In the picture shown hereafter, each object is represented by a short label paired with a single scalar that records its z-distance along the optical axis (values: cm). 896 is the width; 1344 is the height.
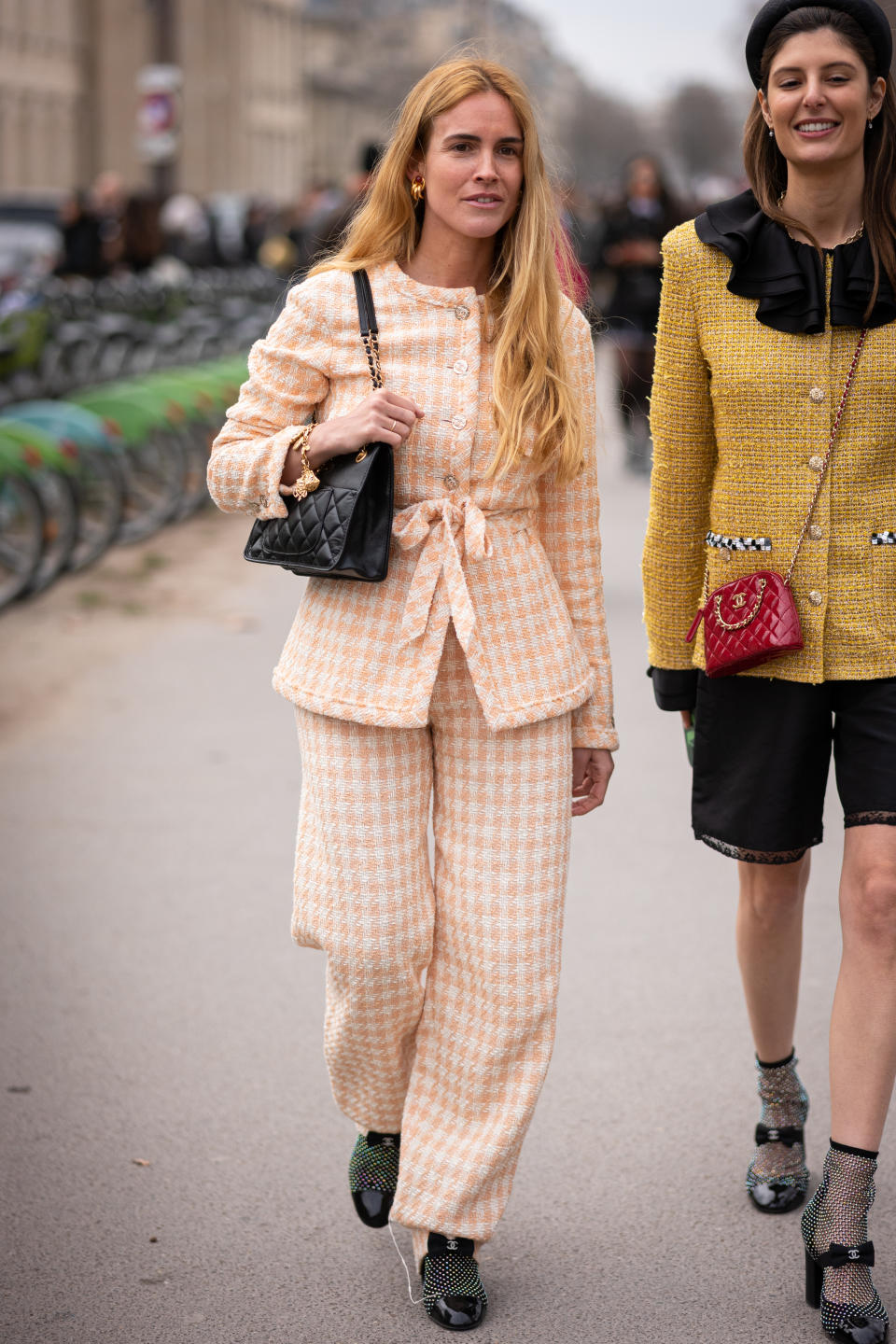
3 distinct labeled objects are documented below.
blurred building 5525
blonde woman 301
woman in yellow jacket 301
